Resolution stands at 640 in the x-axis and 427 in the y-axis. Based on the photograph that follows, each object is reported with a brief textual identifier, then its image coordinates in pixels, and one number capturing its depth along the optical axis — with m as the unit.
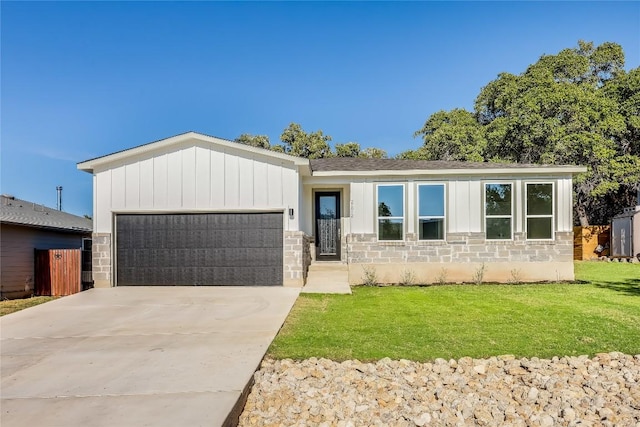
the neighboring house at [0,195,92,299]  11.02
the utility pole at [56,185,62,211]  30.27
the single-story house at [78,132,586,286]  10.77
